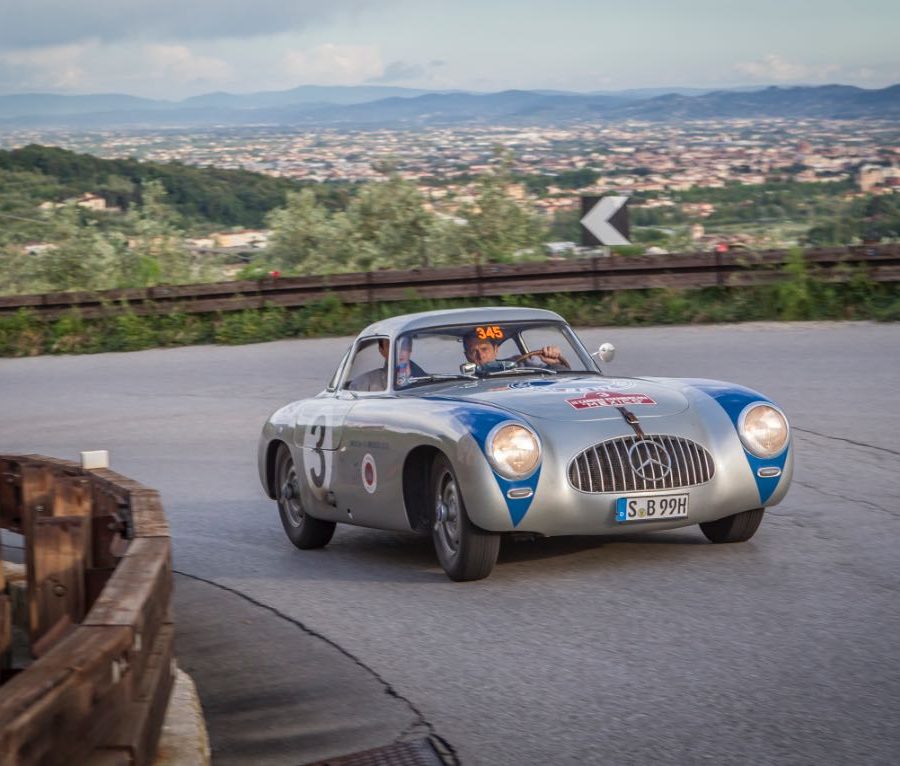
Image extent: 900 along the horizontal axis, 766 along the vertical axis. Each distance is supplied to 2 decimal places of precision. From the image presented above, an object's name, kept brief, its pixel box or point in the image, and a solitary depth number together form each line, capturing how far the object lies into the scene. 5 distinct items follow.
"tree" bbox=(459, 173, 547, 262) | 24.83
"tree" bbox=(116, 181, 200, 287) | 26.64
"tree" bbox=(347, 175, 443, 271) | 25.58
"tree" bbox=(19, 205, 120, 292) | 27.53
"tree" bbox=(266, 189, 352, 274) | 27.31
